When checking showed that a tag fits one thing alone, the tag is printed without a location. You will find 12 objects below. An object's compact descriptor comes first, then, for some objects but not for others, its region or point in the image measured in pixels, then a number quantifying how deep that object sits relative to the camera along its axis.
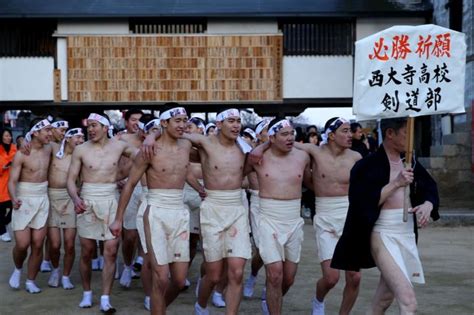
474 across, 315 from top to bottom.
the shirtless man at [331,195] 6.57
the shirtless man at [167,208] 6.23
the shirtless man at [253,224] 8.16
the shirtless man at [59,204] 8.71
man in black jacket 4.89
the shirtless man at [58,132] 9.04
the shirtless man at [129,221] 8.70
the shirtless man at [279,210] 6.39
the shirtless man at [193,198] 8.70
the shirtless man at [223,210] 6.41
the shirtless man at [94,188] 7.67
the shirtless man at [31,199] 8.49
